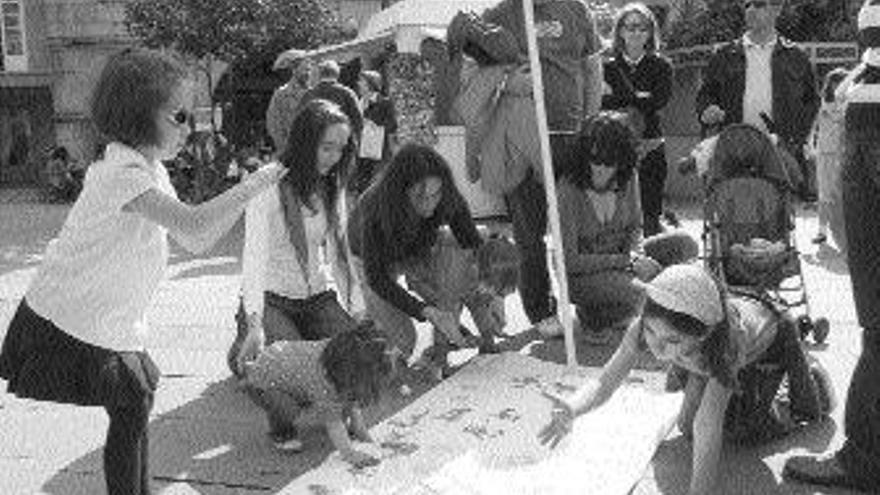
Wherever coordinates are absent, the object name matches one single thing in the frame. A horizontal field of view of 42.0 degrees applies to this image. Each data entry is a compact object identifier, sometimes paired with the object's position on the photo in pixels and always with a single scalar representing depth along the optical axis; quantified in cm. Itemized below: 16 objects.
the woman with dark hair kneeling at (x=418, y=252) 489
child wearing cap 323
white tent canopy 1134
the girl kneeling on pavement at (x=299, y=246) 409
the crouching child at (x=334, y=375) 378
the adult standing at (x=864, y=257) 343
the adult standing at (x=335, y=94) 786
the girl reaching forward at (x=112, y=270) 297
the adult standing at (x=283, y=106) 834
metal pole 471
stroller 537
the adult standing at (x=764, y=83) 673
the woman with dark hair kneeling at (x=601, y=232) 557
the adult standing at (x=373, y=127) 1114
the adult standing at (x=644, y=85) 718
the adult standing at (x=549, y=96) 573
